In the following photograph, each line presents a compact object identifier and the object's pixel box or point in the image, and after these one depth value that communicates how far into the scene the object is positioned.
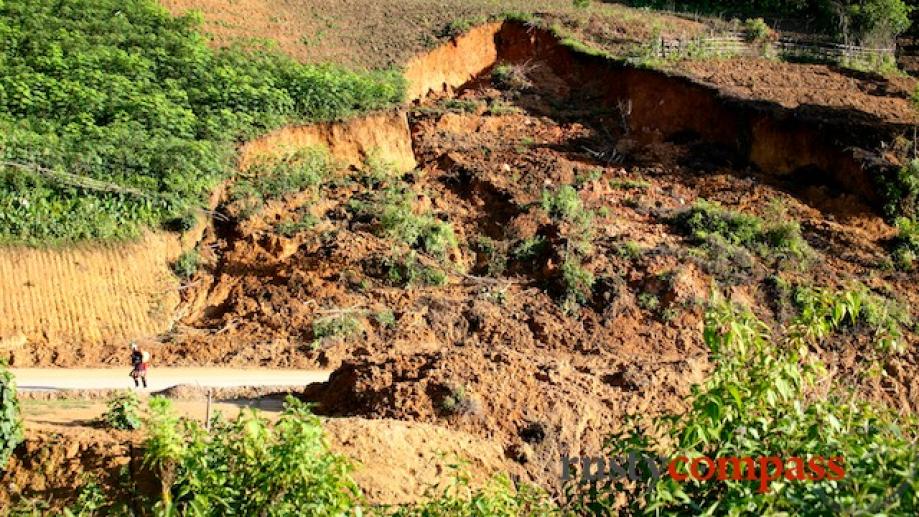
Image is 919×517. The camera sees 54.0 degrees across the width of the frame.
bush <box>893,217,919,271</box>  19.58
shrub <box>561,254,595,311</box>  18.09
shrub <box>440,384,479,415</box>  12.55
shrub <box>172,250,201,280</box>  18.42
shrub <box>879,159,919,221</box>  20.92
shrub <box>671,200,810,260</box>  19.47
